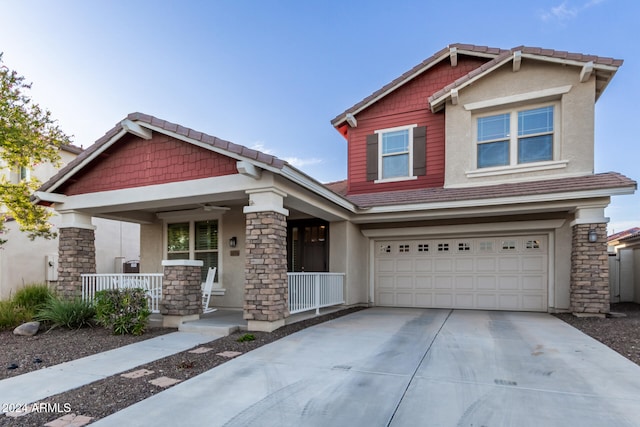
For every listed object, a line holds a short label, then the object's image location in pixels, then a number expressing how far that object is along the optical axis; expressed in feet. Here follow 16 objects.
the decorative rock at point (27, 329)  21.83
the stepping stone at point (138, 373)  13.75
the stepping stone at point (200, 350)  16.99
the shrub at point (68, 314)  23.12
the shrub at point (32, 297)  26.45
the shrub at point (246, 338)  18.92
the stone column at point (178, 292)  22.65
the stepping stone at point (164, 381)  12.83
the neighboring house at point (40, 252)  37.60
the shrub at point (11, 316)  23.79
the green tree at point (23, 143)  27.96
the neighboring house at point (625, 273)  35.94
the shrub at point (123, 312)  21.31
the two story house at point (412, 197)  22.33
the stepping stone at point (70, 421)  9.89
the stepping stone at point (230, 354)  16.37
